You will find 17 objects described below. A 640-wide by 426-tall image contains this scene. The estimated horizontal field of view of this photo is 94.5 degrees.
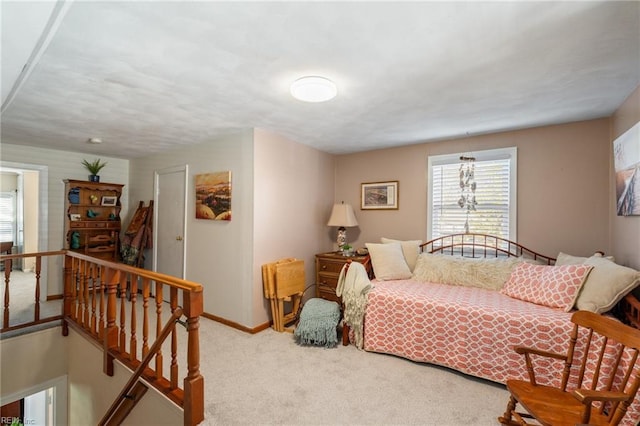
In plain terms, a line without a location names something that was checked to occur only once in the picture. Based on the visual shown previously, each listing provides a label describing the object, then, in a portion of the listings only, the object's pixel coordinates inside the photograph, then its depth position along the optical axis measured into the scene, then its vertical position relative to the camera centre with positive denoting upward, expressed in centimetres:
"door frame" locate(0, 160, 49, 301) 430 -8
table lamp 415 -6
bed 221 -78
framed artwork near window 424 +27
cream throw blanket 298 -86
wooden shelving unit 444 -11
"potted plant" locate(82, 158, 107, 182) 467 +69
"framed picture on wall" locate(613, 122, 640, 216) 213 +35
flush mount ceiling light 210 +91
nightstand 377 -75
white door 423 -14
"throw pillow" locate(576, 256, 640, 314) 213 -52
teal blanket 299 -116
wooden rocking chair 138 -96
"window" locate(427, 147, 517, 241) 345 +24
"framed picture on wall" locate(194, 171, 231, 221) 362 +21
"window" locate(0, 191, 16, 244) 617 -13
